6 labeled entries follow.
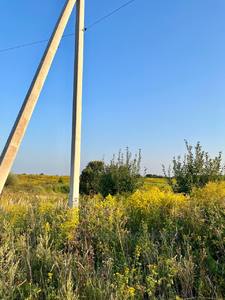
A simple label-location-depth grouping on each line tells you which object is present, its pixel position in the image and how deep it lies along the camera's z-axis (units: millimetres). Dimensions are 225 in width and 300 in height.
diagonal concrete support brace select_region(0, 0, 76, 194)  3786
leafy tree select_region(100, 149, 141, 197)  8246
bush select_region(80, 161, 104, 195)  14601
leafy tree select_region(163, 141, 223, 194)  6779
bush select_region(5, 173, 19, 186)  20958
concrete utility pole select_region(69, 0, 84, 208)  4455
